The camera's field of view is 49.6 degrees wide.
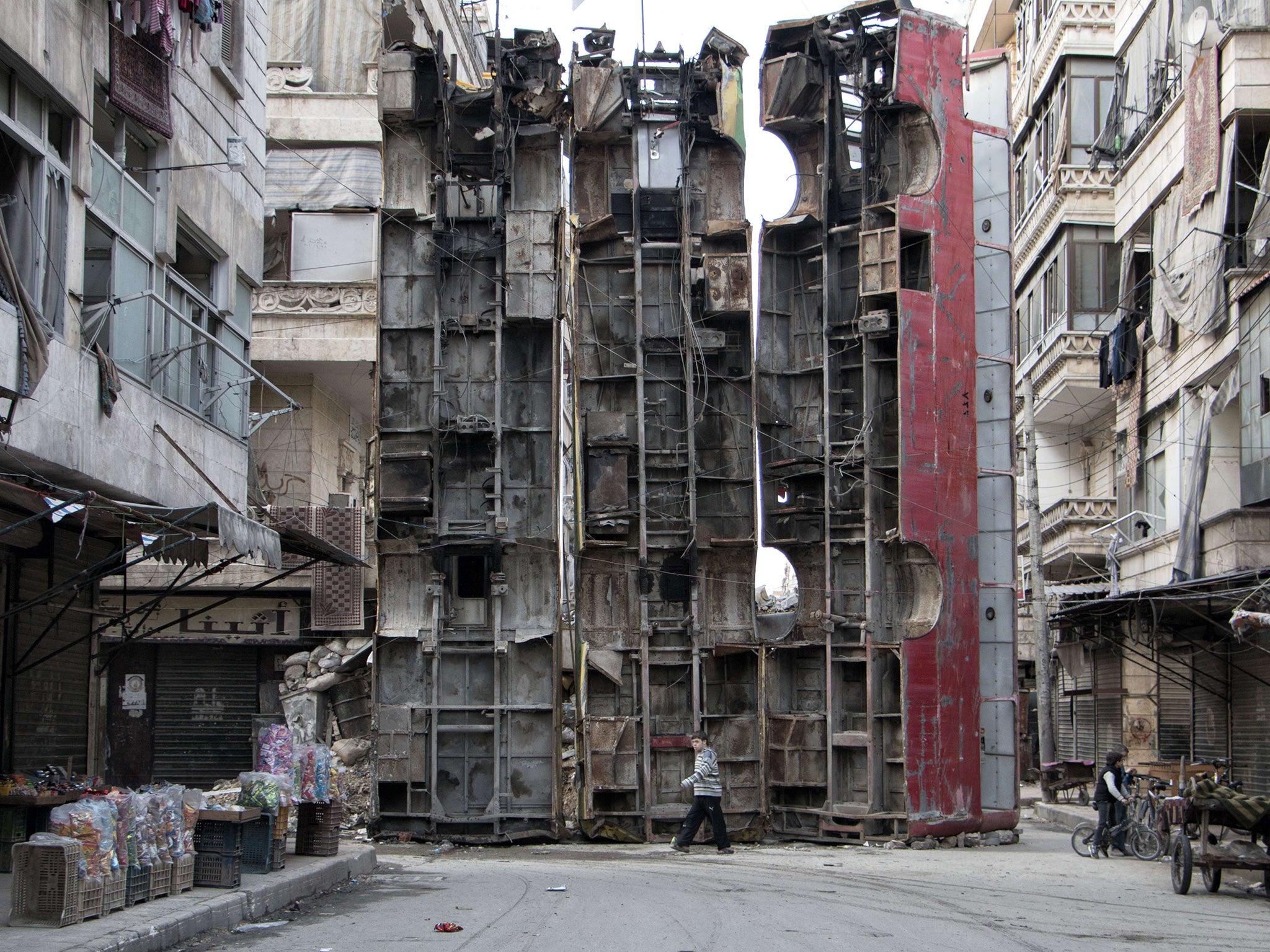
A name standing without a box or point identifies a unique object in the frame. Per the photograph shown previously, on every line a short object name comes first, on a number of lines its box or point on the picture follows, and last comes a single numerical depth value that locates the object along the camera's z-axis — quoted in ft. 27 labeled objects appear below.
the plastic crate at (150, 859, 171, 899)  33.97
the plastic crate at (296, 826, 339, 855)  45.65
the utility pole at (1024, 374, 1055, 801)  96.78
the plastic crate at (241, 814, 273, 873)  40.09
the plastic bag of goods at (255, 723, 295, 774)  42.47
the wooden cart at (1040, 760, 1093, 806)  89.04
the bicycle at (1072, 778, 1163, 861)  56.03
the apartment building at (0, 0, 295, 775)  39.22
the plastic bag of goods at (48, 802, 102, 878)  30.42
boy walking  56.59
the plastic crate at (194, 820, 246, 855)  36.78
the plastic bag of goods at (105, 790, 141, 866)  32.22
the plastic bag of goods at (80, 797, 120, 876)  31.14
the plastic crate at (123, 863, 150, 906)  32.81
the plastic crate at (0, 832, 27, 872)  38.52
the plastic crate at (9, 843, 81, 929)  29.50
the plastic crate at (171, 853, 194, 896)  34.96
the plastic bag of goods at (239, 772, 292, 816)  40.19
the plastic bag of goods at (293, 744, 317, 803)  43.65
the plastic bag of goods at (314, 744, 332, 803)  44.73
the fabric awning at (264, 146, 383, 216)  86.89
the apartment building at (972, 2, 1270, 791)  68.08
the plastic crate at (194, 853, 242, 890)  36.58
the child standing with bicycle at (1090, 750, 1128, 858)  57.57
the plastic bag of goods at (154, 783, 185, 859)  34.32
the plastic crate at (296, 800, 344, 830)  45.42
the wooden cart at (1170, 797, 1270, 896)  42.68
